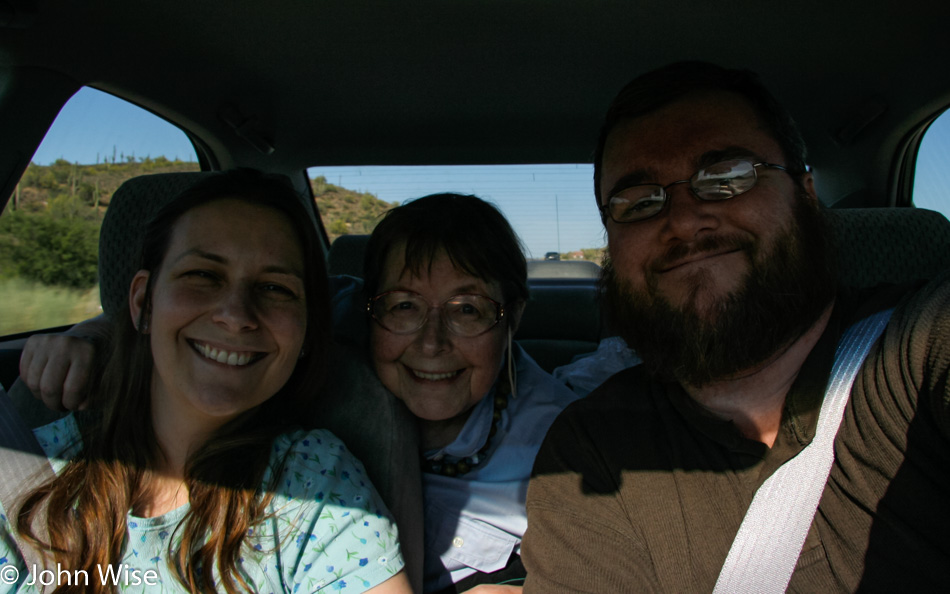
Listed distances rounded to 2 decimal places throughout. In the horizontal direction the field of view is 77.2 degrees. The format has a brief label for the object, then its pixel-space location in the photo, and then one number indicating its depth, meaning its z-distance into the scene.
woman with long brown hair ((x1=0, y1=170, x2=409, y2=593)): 0.45
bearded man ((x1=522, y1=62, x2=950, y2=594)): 0.37
